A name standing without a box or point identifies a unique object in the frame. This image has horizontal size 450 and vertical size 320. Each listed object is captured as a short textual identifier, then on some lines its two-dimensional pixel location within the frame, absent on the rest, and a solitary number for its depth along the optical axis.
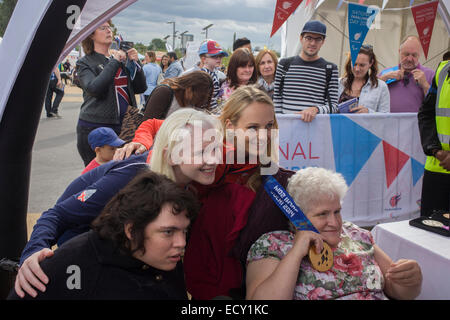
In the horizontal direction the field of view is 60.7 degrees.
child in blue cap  2.91
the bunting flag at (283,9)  2.88
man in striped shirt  3.72
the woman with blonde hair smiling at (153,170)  1.62
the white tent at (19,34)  1.84
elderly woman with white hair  1.50
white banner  3.78
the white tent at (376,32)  8.45
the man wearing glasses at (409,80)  4.11
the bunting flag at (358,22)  3.74
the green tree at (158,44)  51.70
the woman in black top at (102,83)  3.26
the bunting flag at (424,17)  4.08
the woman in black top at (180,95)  2.77
